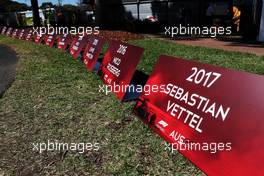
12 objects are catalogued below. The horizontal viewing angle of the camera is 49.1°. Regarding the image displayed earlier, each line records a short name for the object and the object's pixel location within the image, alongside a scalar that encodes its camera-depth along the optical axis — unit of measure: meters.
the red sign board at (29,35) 16.25
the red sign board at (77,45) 8.70
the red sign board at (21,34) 17.44
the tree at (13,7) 55.82
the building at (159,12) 17.23
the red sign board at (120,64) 4.69
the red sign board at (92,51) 7.06
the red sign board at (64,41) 11.13
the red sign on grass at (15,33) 18.91
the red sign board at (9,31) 20.68
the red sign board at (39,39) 14.50
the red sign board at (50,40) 12.77
